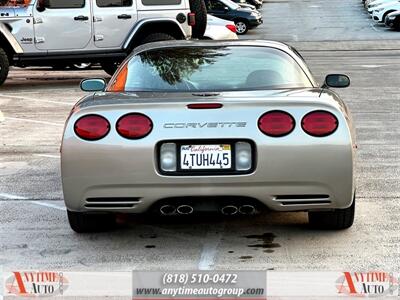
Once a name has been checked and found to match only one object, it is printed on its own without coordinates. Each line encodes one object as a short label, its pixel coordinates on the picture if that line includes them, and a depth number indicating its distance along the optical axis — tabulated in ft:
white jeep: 49.19
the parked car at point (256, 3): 142.52
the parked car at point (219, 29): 61.41
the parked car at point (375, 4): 113.50
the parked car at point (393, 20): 103.09
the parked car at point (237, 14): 106.32
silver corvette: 16.29
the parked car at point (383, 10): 108.99
